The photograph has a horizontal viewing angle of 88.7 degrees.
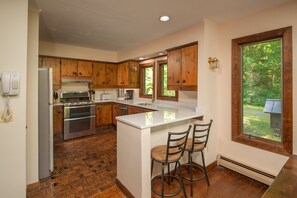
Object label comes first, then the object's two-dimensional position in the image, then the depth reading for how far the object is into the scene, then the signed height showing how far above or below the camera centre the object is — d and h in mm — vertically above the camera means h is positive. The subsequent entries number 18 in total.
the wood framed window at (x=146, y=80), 4583 +561
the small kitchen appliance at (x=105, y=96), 5105 +59
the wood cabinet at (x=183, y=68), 2725 +583
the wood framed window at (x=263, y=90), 2084 +127
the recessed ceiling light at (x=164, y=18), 2479 +1330
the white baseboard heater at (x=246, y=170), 2228 -1150
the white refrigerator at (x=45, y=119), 2309 -319
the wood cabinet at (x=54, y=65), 3979 +893
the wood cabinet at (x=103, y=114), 4695 -507
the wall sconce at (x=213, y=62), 2639 +633
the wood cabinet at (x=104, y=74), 4812 +789
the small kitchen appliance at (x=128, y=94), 5324 +149
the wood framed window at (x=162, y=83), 4111 +430
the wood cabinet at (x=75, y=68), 4262 +886
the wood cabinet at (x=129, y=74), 4723 +761
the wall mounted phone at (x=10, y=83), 1506 +150
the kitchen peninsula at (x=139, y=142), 1787 -587
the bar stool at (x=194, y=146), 2131 -700
